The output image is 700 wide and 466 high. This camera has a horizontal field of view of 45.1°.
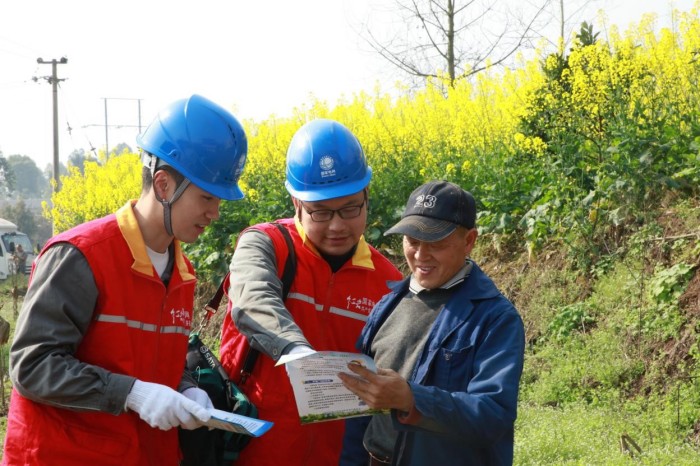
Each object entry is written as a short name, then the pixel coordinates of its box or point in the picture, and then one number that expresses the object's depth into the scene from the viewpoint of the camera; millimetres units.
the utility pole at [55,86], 34375
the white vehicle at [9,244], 35031
